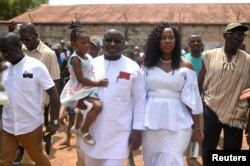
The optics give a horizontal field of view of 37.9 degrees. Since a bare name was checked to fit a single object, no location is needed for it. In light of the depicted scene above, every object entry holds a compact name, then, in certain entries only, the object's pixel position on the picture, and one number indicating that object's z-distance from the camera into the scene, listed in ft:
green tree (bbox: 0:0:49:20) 96.58
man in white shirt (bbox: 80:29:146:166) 10.28
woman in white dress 10.53
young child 10.41
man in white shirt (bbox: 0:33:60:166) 11.60
